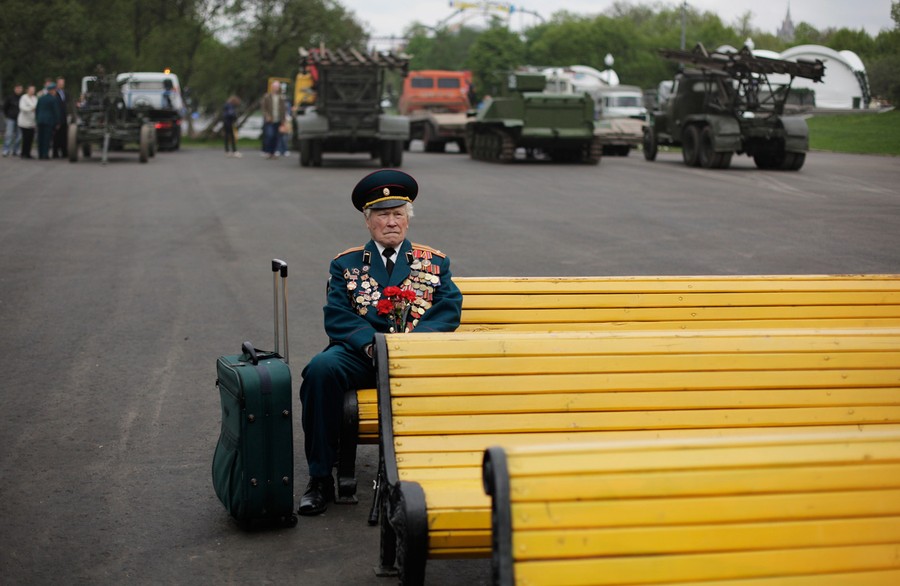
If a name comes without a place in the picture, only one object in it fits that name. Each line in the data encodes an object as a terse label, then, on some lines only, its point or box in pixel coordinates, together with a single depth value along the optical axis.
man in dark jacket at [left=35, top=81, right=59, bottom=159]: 31.67
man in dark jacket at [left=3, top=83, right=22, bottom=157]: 33.41
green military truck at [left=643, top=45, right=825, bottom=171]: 28.58
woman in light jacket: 32.14
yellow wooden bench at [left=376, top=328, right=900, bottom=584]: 4.63
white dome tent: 42.25
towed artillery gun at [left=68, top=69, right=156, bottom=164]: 31.06
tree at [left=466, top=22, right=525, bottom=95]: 87.19
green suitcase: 5.25
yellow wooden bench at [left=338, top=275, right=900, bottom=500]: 6.14
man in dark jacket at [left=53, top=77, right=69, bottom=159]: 32.41
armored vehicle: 31.61
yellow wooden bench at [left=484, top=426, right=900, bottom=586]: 3.01
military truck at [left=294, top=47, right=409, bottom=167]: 29.77
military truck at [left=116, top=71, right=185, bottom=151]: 37.41
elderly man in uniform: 5.58
